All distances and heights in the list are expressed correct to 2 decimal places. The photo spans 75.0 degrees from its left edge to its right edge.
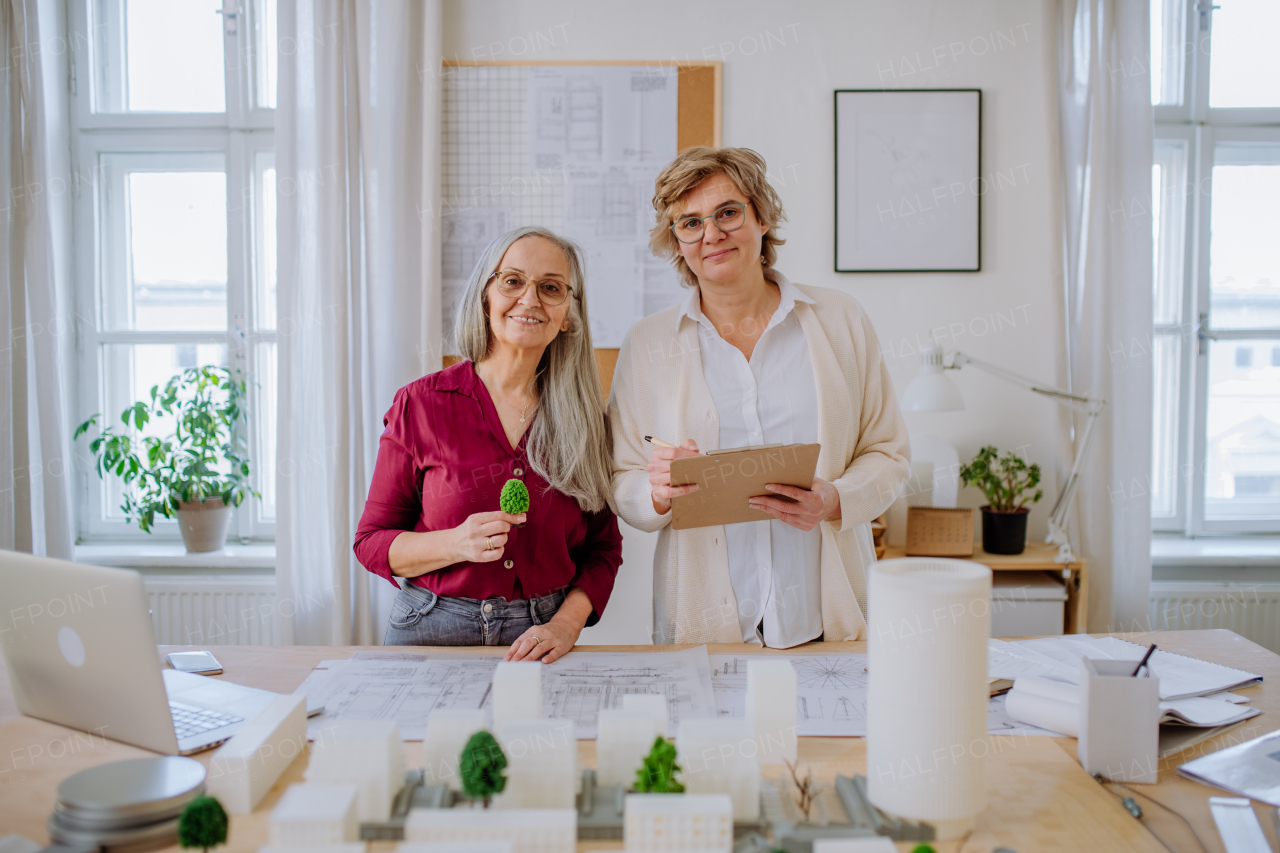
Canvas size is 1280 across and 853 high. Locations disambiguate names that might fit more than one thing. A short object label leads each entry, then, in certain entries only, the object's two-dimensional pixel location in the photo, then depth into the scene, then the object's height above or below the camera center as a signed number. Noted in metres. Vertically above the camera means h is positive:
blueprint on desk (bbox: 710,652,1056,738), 1.30 -0.53
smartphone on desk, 1.57 -0.53
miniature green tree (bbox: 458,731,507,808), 0.97 -0.45
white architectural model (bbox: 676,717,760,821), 1.00 -0.46
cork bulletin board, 3.11 +0.91
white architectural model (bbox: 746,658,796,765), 1.18 -0.47
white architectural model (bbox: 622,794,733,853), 0.91 -0.48
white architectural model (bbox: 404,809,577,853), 0.90 -0.48
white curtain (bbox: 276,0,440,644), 2.98 +0.45
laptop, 1.09 -0.39
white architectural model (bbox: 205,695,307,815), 1.04 -0.49
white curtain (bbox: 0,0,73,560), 3.05 +0.29
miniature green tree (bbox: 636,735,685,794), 0.99 -0.47
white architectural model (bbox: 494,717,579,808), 0.99 -0.46
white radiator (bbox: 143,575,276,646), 3.21 -0.87
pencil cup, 1.16 -0.48
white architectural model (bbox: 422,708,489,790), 1.05 -0.46
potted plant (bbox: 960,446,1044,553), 2.90 -0.41
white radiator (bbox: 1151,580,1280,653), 3.23 -0.89
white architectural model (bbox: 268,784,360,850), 0.86 -0.46
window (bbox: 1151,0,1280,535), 3.38 +0.47
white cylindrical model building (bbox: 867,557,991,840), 0.95 -0.36
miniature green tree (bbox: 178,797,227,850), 0.90 -0.48
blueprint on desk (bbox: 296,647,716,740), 1.34 -0.53
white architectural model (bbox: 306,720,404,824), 0.99 -0.46
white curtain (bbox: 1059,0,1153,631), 3.03 +0.40
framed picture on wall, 3.13 +0.76
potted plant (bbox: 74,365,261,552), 3.14 -0.30
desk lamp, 2.79 -0.06
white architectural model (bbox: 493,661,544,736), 1.16 -0.44
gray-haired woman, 1.68 -0.18
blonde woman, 1.79 -0.07
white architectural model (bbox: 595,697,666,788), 1.05 -0.46
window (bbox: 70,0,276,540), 3.40 +0.72
